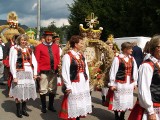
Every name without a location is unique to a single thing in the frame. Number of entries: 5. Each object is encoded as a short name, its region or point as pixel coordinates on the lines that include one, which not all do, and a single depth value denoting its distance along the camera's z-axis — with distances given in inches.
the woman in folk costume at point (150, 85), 149.6
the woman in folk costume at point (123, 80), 259.3
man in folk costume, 303.4
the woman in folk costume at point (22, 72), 280.9
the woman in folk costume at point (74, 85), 231.4
